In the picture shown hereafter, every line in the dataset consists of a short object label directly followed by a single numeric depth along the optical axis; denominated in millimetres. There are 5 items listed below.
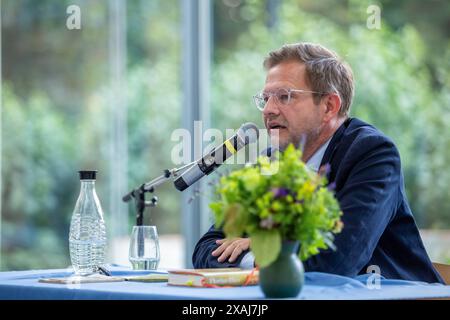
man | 4293
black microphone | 4562
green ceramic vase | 3309
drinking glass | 5016
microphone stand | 4895
